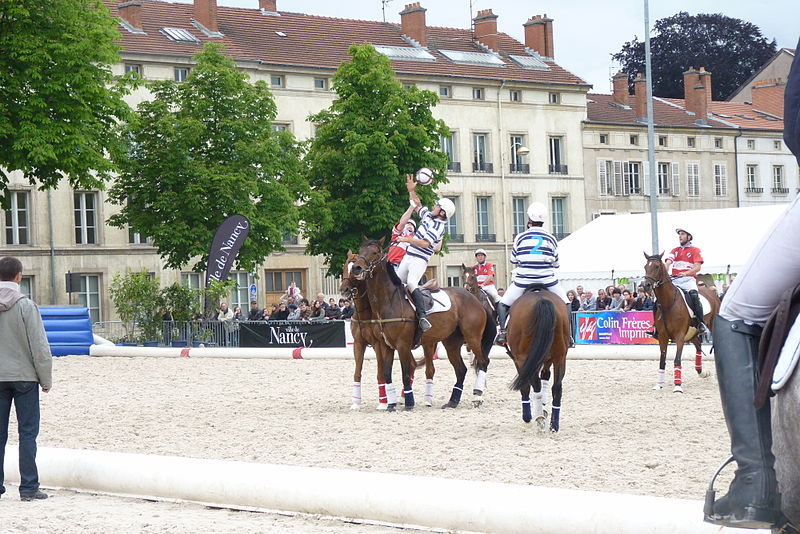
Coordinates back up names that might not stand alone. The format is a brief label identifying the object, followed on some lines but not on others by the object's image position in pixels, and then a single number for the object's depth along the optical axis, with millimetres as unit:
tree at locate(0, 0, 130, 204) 33094
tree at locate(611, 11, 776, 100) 94938
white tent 39781
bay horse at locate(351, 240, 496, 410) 16766
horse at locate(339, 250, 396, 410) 16641
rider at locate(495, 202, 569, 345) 14008
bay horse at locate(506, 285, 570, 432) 13367
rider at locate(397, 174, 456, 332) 16859
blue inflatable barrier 34625
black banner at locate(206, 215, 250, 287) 38625
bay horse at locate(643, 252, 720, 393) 19547
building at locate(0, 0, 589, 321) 59094
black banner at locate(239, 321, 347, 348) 33031
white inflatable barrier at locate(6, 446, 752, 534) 7773
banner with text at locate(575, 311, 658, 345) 31906
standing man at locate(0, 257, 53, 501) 10672
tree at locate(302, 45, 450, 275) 54469
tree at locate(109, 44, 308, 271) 49375
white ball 16359
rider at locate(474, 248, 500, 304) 21950
